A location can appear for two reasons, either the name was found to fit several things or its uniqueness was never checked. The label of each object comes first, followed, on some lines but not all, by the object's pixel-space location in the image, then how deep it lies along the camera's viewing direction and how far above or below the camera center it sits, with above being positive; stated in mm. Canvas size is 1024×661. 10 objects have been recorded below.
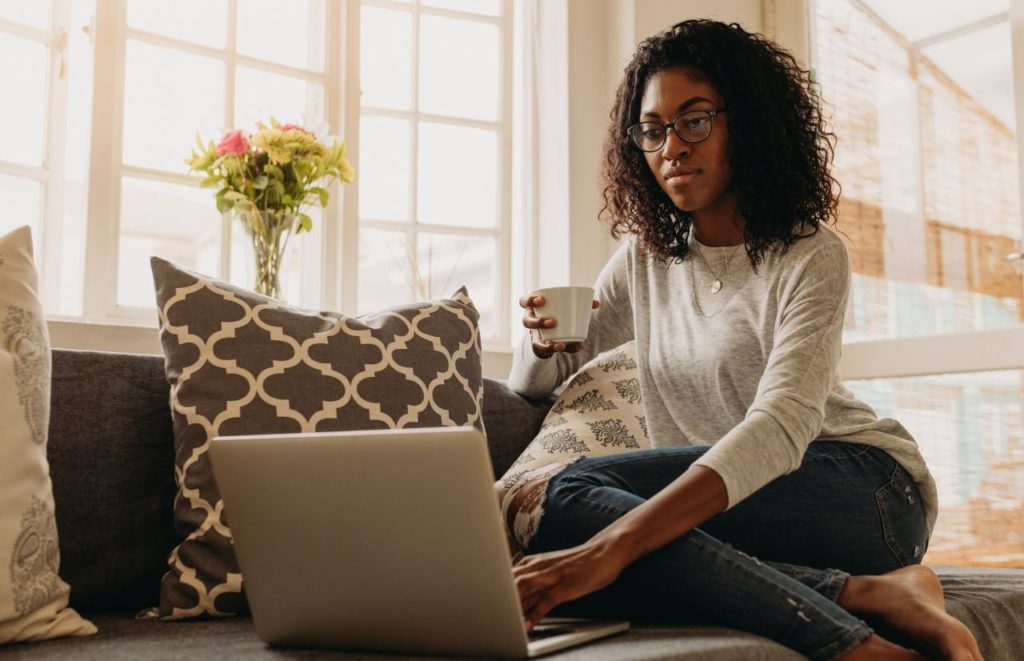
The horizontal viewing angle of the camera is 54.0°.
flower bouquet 2299 +489
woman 1171 -29
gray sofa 1409 -158
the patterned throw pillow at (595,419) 1763 -56
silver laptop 887 -143
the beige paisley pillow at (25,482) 1132 -108
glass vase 2297 +342
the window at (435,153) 2936 +713
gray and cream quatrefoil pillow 1374 +9
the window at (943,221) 2596 +463
